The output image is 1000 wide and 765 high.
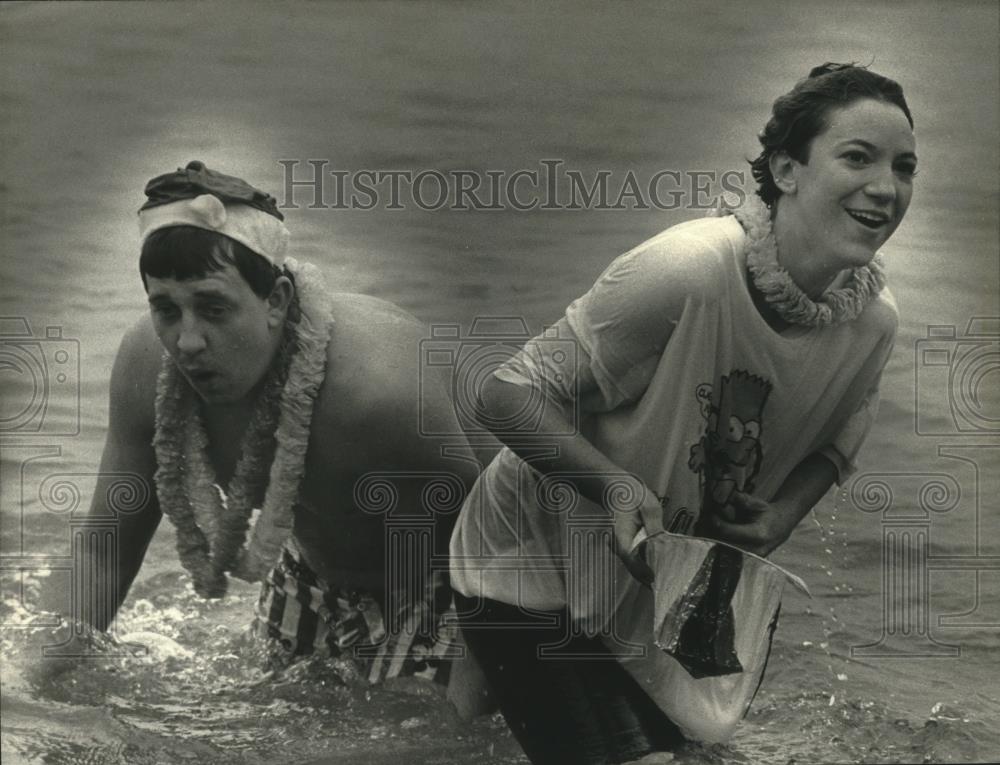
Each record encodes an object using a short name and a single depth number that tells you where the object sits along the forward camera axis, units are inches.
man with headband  199.3
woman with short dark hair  178.1
